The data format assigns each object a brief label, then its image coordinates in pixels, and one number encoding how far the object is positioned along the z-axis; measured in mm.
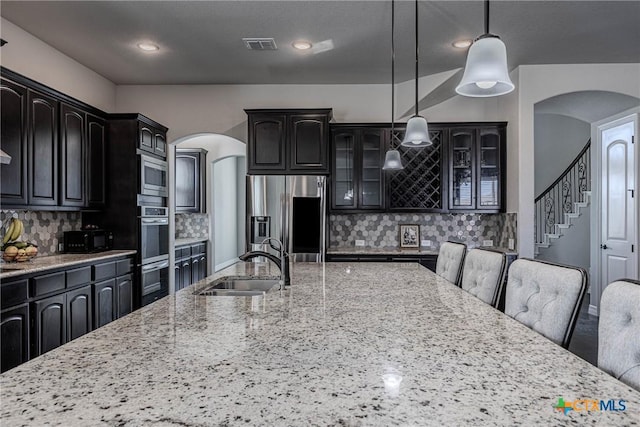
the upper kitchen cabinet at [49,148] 3119
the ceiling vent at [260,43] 3777
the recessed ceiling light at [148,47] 3914
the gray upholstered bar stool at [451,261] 2713
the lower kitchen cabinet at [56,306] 2746
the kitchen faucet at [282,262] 2123
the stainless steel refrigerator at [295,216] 4621
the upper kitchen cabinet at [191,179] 6594
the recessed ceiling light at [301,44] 3845
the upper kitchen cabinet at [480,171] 4773
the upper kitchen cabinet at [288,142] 4684
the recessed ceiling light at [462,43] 3865
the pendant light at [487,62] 1653
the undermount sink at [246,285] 2463
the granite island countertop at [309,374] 781
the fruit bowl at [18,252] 3154
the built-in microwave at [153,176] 4406
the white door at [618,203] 4582
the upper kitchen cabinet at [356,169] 4891
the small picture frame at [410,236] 5125
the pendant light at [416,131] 2781
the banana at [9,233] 3266
